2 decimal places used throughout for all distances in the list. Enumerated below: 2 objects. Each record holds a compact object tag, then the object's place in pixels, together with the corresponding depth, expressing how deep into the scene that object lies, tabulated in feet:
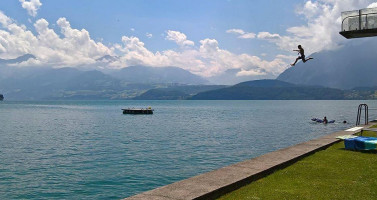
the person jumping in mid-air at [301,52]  47.45
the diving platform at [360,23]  71.31
